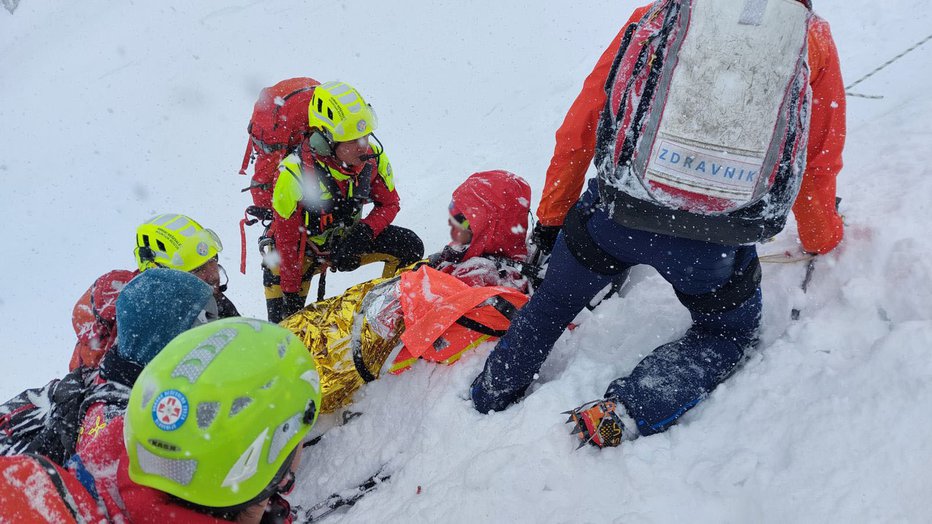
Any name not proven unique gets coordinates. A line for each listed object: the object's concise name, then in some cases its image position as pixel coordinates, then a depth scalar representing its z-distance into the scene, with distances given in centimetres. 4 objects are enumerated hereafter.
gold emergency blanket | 329
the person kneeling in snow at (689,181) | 172
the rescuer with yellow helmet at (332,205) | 427
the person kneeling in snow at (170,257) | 343
